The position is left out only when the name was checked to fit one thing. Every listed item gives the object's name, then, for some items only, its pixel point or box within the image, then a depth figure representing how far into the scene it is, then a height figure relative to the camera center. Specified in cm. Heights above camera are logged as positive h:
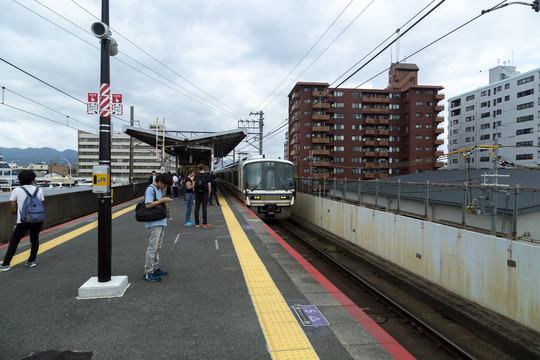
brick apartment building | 5941 +944
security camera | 434 +209
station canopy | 2367 +318
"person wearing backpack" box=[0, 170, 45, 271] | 530 -59
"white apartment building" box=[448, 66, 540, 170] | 5269 +1212
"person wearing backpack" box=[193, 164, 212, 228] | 985 -43
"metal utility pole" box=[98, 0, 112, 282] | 439 +36
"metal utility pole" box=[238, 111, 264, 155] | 3325 +529
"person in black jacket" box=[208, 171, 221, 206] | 1659 -60
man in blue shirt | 483 -77
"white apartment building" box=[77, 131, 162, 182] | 11019 +723
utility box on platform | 432 -6
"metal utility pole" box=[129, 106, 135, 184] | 2680 +296
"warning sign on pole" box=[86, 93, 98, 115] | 511 +125
